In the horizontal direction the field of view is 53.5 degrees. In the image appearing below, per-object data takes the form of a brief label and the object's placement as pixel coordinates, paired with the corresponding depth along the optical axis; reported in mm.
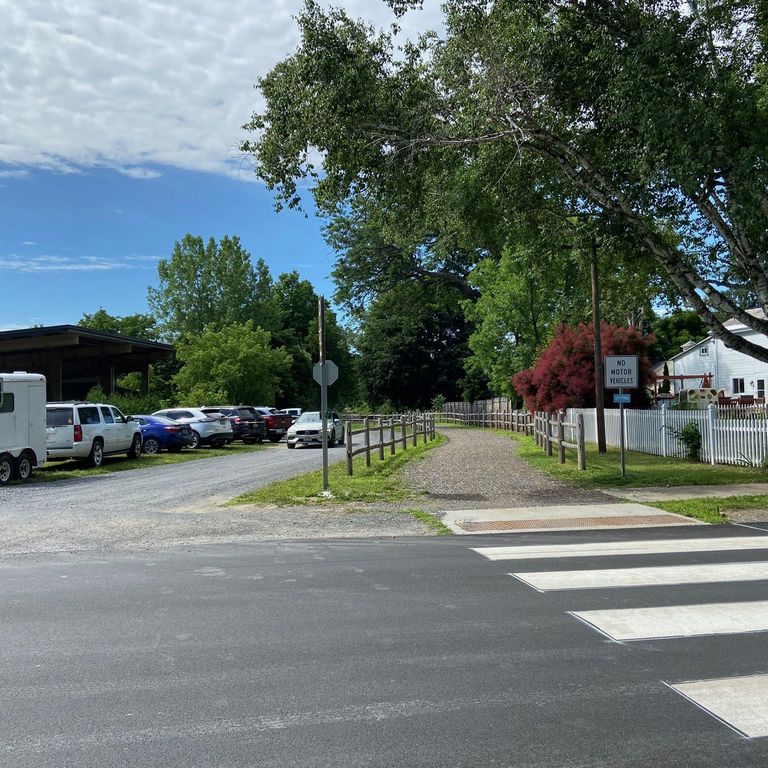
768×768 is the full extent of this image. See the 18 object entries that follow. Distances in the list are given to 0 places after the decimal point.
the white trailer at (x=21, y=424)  18141
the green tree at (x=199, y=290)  69812
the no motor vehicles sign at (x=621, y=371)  16266
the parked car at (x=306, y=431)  31391
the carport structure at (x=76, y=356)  32781
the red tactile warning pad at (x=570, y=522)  10648
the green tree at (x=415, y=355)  62531
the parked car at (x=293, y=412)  41800
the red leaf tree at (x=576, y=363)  26986
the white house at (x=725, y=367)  41438
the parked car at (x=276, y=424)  38094
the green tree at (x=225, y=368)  45831
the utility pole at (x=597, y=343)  22203
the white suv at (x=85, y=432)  22062
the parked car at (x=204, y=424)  30969
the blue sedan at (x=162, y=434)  28344
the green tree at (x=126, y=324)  69125
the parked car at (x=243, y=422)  34781
